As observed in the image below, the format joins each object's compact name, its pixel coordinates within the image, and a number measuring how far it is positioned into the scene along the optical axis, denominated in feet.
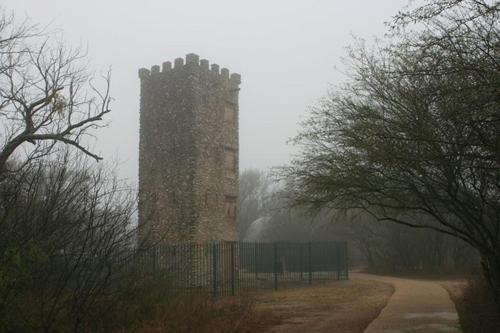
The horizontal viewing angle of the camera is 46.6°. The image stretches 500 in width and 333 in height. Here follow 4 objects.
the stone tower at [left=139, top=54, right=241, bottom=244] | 99.35
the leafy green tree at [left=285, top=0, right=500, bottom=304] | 29.37
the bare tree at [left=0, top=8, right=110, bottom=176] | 41.34
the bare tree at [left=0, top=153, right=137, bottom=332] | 24.98
